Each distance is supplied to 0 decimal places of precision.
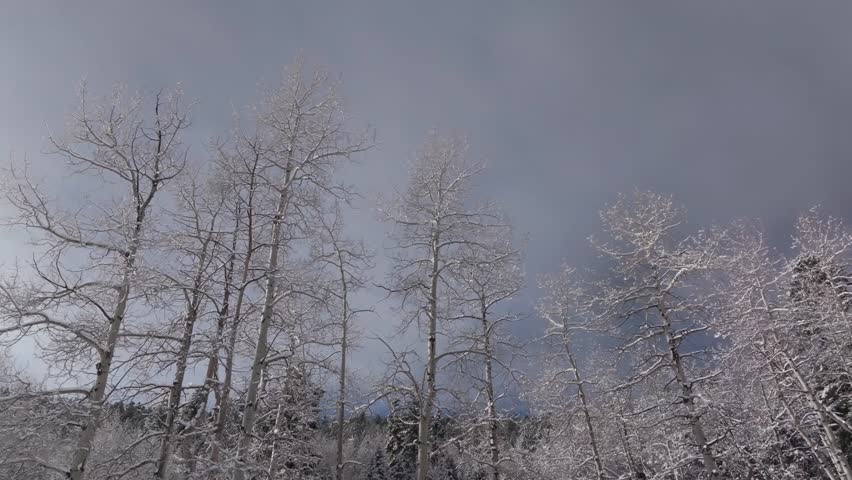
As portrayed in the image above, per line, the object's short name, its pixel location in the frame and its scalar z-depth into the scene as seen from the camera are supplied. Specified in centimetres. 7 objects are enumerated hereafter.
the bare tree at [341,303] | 1009
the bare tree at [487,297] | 1158
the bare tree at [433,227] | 1133
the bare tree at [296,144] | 998
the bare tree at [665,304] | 1176
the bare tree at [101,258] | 748
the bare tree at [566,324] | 1662
